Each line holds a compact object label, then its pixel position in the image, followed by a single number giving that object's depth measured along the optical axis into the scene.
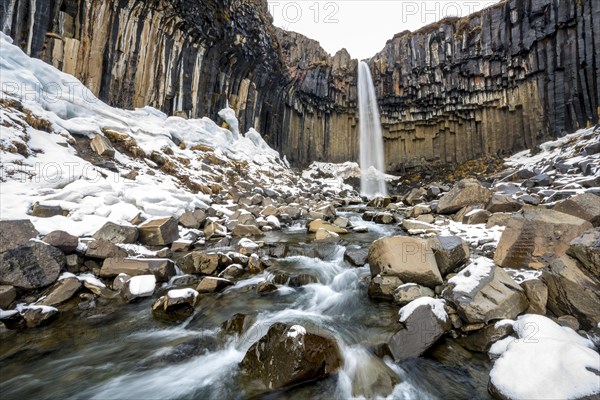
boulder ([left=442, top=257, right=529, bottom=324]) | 3.39
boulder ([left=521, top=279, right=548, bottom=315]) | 3.52
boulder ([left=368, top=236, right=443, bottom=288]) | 4.35
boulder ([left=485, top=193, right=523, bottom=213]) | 7.83
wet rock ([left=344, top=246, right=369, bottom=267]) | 5.90
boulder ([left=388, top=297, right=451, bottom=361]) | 3.24
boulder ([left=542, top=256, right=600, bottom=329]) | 3.22
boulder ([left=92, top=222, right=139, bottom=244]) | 5.33
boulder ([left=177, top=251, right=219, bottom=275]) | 5.27
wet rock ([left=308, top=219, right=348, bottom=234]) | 8.92
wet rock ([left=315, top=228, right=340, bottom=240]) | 8.05
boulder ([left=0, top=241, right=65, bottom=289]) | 3.84
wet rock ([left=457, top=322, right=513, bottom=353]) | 3.22
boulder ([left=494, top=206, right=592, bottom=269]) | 4.36
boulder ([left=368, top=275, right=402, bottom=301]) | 4.46
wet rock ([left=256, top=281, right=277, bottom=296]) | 4.82
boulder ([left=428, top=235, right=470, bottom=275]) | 4.61
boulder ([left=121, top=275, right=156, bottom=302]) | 4.34
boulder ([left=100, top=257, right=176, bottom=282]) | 4.67
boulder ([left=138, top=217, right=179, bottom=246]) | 5.94
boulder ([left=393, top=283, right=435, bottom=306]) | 4.21
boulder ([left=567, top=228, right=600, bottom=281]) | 3.35
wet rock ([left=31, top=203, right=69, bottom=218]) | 5.21
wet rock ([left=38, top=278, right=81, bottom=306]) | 3.93
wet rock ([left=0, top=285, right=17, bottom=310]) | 3.58
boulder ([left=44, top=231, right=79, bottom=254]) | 4.52
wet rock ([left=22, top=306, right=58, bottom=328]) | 3.60
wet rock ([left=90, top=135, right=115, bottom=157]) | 8.81
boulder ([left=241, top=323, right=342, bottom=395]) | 2.72
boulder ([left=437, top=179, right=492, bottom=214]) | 8.76
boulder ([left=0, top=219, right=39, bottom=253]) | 4.09
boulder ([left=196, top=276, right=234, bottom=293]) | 4.73
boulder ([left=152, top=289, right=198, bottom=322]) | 4.02
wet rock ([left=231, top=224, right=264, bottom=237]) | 7.86
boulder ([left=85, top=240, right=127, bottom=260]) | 4.79
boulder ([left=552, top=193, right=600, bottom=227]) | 5.14
